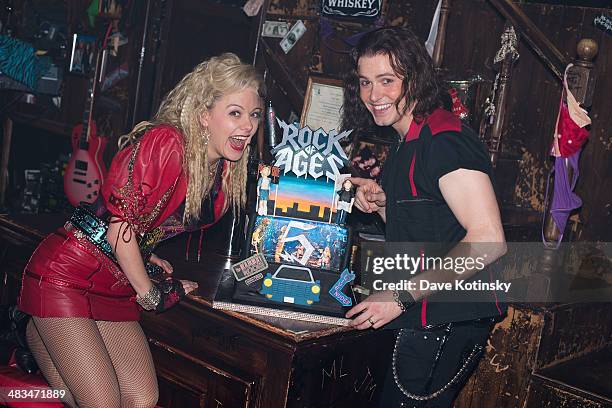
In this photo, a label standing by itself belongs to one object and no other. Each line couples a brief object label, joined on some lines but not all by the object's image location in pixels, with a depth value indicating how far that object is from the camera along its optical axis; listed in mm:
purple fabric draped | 3898
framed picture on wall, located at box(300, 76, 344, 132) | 4648
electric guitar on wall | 5578
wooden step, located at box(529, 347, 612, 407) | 3521
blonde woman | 2678
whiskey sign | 5035
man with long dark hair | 2414
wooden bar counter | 2703
